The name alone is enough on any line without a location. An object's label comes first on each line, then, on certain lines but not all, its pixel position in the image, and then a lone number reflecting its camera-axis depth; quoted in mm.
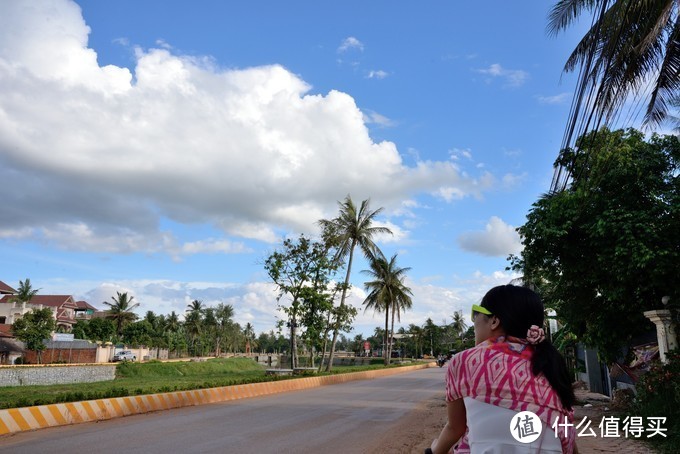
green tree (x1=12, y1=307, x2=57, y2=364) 41531
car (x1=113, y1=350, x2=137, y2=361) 52422
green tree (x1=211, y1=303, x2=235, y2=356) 86838
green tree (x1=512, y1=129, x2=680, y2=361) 9703
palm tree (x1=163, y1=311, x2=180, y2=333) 78375
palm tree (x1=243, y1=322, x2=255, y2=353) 101250
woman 1726
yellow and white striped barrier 8266
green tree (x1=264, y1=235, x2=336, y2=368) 23453
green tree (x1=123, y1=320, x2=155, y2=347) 63406
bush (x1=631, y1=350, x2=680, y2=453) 7766
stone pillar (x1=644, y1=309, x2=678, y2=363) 9453
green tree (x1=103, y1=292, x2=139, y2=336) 69750
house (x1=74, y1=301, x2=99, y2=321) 80288
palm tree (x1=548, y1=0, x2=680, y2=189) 6715
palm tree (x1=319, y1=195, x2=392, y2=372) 28062
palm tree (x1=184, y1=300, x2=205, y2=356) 81000
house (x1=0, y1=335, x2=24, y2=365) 42016
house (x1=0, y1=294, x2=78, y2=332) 52094
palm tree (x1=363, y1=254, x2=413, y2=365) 42156
